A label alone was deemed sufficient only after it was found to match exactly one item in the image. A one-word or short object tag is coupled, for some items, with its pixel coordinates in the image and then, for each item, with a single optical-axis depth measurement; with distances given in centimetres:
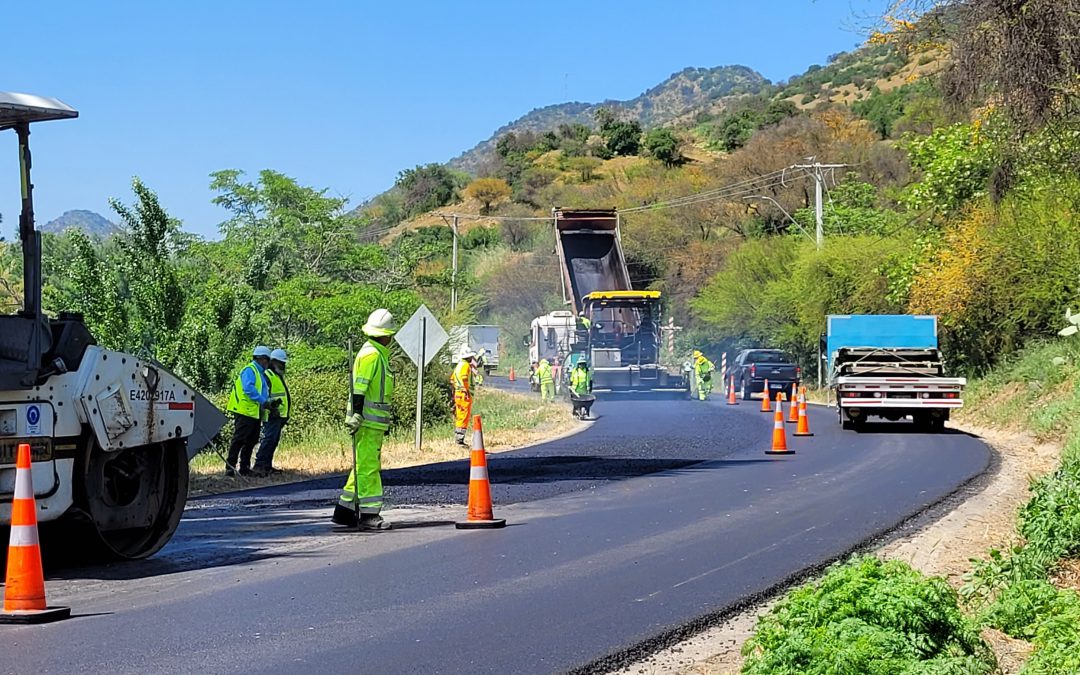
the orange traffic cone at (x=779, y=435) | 2173
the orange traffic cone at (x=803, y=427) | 2638
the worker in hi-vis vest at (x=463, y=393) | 2394
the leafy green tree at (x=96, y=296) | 2133
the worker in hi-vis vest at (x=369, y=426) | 1226
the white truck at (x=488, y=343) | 6929
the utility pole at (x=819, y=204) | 4666
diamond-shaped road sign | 2403
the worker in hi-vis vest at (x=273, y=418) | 1919
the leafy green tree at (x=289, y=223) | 3844
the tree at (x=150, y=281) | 2262
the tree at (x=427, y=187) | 12144
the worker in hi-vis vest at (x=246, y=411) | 1892
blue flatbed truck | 2725
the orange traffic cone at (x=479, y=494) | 1241
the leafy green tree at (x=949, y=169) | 3562
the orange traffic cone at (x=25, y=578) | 789
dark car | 4262
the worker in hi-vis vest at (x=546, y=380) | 4212
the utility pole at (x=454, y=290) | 4069
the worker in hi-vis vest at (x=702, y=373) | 4466
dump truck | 4450
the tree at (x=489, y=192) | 11525
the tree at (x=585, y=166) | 11446
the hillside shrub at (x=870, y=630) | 607
